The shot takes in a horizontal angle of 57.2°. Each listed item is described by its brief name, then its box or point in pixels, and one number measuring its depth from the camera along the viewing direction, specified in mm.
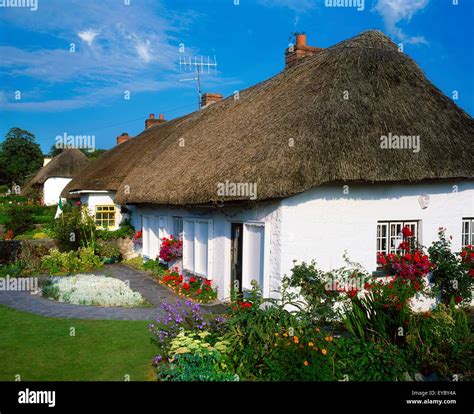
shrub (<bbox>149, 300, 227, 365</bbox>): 6322
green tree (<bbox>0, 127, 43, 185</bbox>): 65500
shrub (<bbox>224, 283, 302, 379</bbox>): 5645
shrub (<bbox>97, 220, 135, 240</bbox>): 17188
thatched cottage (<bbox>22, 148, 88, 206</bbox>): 37688
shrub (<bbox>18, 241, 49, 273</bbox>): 14388
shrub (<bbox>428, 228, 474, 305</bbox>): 9227
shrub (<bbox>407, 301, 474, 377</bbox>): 5473
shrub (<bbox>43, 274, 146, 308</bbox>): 10211
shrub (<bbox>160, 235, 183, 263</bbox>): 12961
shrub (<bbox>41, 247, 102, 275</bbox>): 14562
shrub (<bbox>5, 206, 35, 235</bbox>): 22875
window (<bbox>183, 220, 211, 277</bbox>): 11352
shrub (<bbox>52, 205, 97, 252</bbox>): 16047
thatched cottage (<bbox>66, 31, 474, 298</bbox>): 8305
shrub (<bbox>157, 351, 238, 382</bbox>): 5352
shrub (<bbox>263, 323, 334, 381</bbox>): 5227
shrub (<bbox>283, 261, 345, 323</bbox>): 8172
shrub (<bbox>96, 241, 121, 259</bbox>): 16734
